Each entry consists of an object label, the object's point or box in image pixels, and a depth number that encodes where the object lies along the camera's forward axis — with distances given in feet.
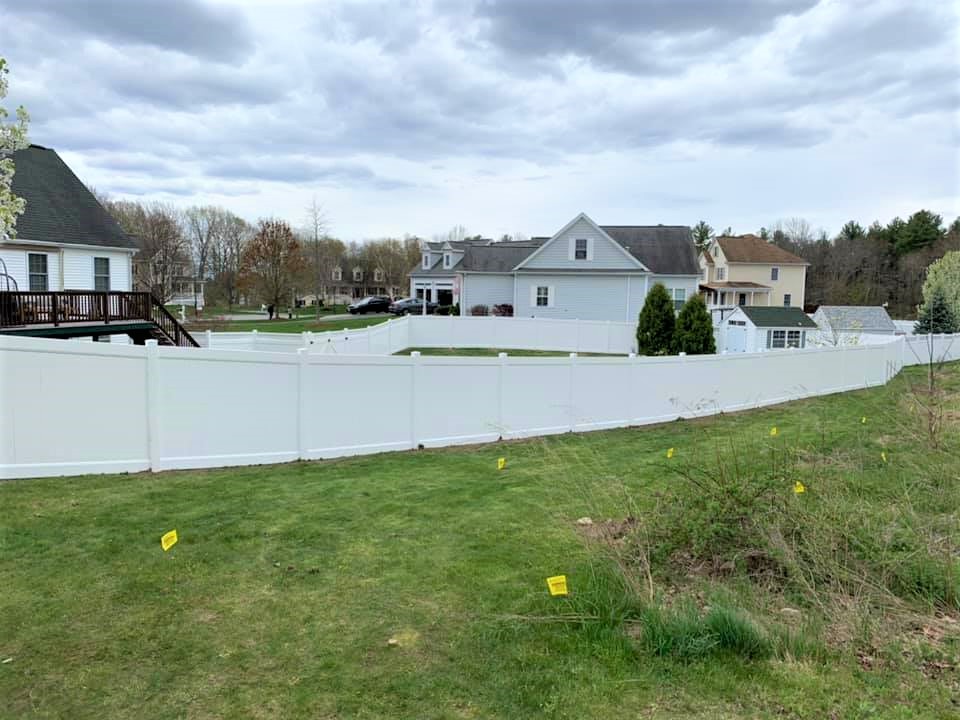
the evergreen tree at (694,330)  70.64
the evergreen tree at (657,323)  74.49
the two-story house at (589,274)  98.89
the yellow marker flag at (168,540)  14.97
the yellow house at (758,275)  159.22
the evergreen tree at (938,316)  90.12
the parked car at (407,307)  149.28
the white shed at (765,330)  87.51
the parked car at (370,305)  160.04
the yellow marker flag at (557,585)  12.25
